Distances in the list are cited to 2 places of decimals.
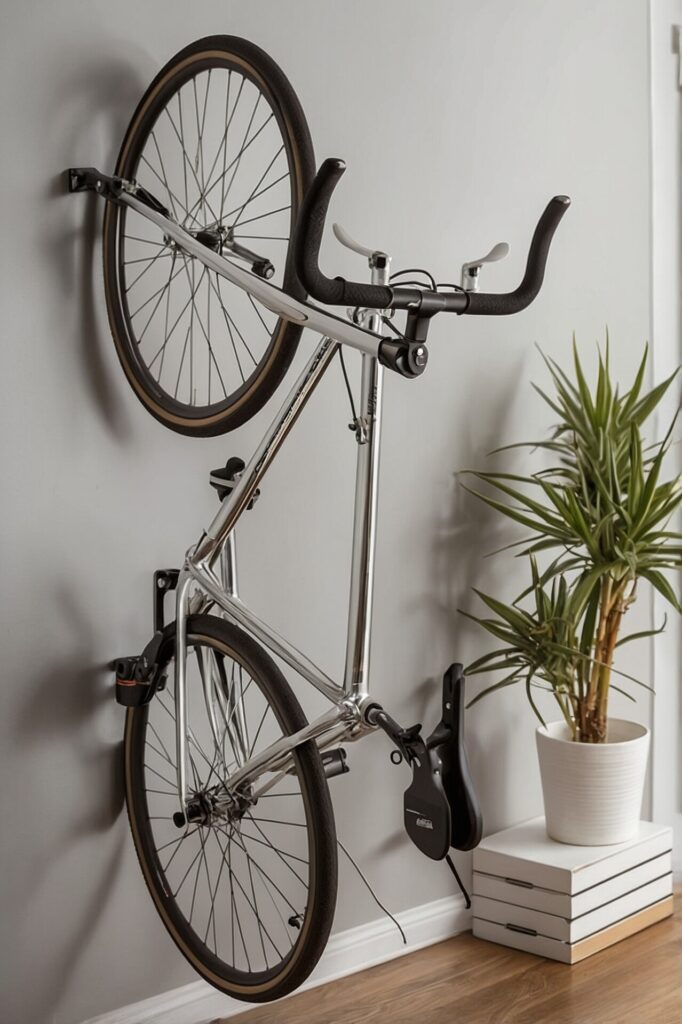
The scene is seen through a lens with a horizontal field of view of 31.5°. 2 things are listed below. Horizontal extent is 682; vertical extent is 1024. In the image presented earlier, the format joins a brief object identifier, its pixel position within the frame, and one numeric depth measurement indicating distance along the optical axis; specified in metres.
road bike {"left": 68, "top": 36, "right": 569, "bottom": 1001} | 1.70
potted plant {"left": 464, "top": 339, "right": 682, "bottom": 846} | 2.64
